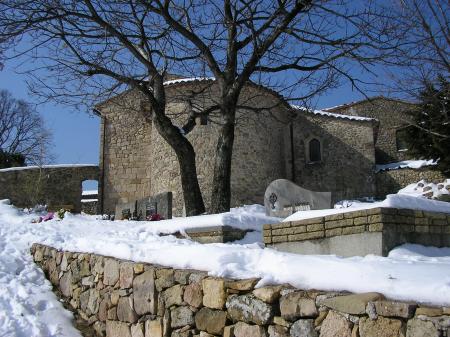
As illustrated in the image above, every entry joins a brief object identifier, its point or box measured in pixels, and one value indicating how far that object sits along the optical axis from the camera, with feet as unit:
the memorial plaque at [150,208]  35.45
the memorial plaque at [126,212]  37.58
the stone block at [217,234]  23.43
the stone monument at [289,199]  28.96
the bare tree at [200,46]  31.68
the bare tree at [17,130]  125.29
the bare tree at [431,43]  19.28
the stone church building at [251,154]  63.67
